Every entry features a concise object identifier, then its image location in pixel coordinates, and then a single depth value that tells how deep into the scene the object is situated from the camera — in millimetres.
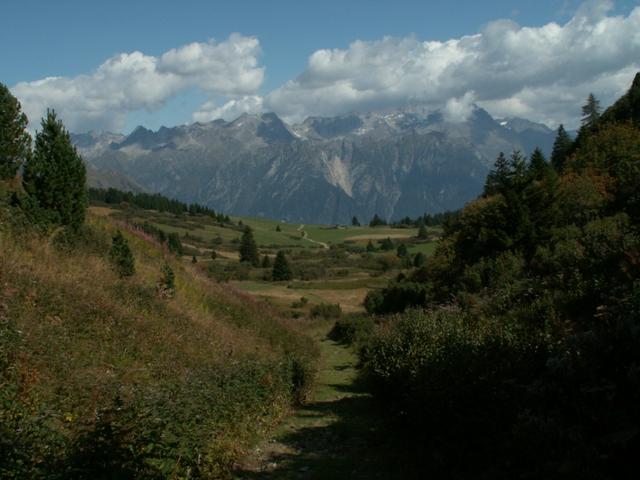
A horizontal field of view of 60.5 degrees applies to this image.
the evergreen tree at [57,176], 14234
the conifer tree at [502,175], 35531
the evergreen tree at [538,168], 35781
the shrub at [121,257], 14828
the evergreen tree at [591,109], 74562
